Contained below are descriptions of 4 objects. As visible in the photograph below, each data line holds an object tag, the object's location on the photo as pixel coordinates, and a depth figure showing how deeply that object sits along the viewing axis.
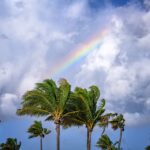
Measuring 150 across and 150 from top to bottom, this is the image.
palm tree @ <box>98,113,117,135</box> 38.64
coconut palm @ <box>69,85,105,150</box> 37.02
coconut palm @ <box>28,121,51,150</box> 76.13
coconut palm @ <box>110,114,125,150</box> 72.84
